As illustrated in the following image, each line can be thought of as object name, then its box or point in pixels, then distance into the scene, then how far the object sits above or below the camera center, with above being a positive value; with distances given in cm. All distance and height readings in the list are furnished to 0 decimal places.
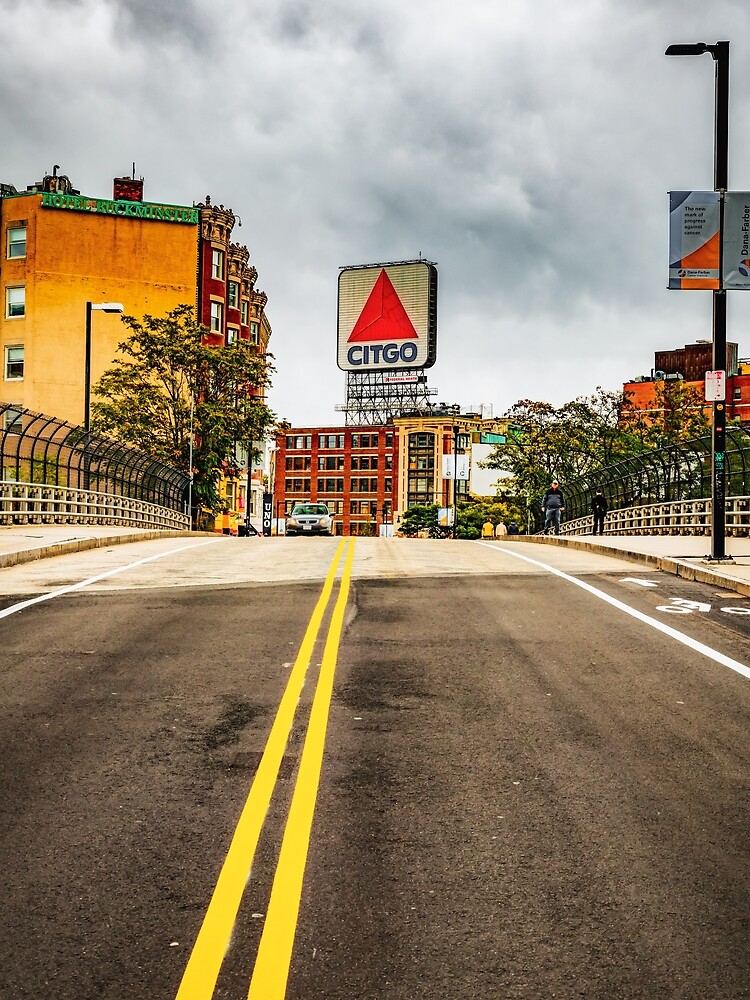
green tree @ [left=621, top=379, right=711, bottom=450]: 6638 +567
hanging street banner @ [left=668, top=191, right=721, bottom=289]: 1998 +465
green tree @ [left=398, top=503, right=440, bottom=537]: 14275 -83
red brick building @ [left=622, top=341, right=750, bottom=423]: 11608 +1528
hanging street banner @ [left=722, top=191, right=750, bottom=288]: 2008 +479
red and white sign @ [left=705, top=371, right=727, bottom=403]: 1925 +217
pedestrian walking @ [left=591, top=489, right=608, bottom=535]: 4147 +14
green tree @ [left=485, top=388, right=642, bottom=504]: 6769 +422
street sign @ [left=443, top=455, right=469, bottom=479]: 8925 +363
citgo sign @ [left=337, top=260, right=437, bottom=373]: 12144 +2109
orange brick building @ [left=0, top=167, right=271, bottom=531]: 6156 +1315
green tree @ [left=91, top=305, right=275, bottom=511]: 5438 +518
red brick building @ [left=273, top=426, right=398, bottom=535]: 15625 +502
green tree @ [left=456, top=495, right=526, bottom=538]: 11864 -46
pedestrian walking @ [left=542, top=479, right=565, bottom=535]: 4100 +30
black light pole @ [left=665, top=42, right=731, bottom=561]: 2022 +357
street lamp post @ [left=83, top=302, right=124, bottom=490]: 3475 +422
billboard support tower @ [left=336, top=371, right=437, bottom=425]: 13238 +1374
